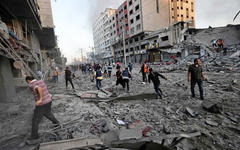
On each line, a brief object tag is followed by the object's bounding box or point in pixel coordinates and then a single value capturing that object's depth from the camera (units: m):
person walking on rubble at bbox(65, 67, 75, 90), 8.47
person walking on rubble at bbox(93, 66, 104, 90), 7.86
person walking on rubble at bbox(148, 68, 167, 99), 5.61
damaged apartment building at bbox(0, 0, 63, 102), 6.49
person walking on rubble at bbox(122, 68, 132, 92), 7.19
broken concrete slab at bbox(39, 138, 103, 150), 2.44
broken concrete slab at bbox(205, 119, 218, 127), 3.33
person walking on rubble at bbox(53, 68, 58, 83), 12.37
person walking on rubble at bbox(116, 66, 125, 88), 7.42
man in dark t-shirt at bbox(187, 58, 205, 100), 5.09
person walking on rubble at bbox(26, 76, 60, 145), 2.88
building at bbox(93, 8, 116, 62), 63.03
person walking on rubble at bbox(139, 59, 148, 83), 8.98
